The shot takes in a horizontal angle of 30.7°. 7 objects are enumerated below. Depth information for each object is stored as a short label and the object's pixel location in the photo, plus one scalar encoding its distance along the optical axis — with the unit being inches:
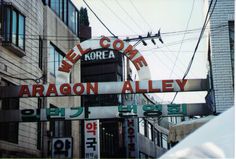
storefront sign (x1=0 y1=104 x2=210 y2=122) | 649.6
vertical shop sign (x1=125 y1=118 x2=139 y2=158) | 1283.2
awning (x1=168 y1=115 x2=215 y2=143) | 510.6
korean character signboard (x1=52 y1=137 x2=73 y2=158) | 430.3
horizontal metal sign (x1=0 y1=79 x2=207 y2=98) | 653.9
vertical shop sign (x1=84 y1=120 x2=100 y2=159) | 440.5
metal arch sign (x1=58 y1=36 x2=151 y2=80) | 697.6
